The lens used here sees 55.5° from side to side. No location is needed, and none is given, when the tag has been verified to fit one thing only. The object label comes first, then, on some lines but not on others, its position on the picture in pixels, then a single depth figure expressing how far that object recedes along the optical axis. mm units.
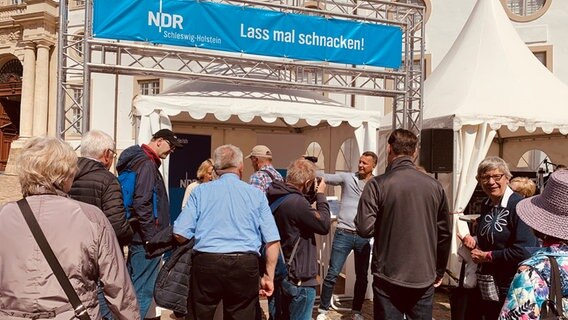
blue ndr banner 7348
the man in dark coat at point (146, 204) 4277
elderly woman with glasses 3357
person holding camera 4102
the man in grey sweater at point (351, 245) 5719
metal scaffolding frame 7118
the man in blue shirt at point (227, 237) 3447
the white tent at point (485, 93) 7328
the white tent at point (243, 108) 6156
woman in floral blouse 1804
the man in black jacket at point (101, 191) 3541
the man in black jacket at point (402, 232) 3381
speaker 7441
